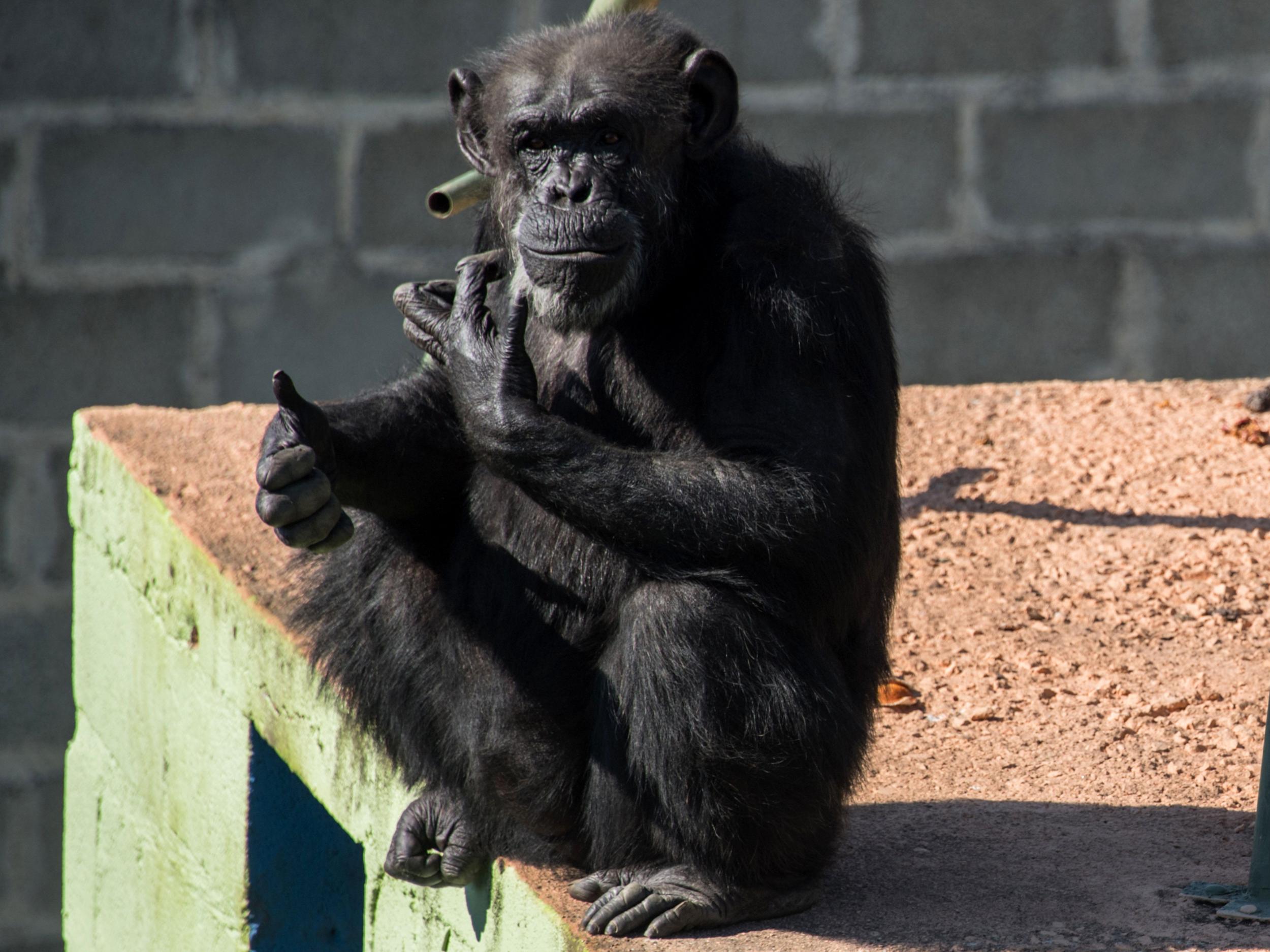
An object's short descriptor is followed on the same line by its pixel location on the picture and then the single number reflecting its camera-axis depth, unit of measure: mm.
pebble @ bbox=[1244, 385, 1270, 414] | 10953
